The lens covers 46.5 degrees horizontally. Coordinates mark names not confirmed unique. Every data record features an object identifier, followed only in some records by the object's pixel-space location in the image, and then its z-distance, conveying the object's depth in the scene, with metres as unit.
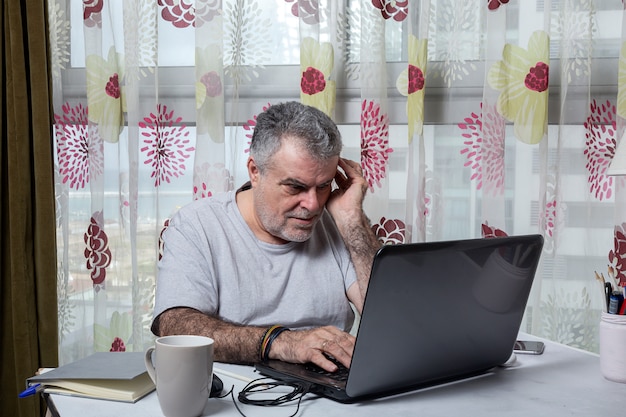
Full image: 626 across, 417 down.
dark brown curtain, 2.21
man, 1.61
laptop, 1.02
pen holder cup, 1.20
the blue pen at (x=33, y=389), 1.09
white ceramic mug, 0.98
